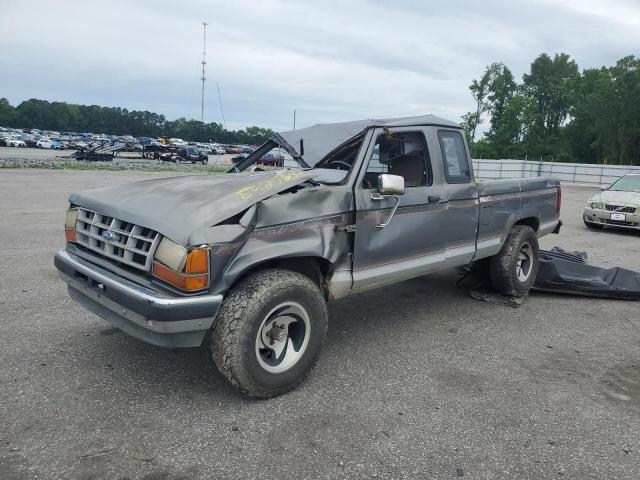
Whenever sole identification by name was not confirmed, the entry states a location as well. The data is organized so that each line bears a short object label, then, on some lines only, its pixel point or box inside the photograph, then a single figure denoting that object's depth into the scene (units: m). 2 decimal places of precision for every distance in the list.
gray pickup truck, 3.13
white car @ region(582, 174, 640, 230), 11.38
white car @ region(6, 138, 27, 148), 58.49
